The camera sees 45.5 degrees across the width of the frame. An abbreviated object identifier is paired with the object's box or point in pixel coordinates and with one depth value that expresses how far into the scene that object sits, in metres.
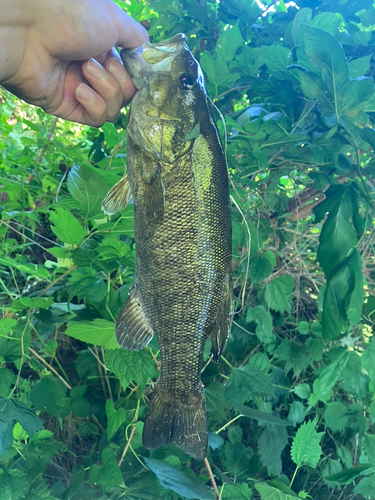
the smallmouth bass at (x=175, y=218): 0.33
